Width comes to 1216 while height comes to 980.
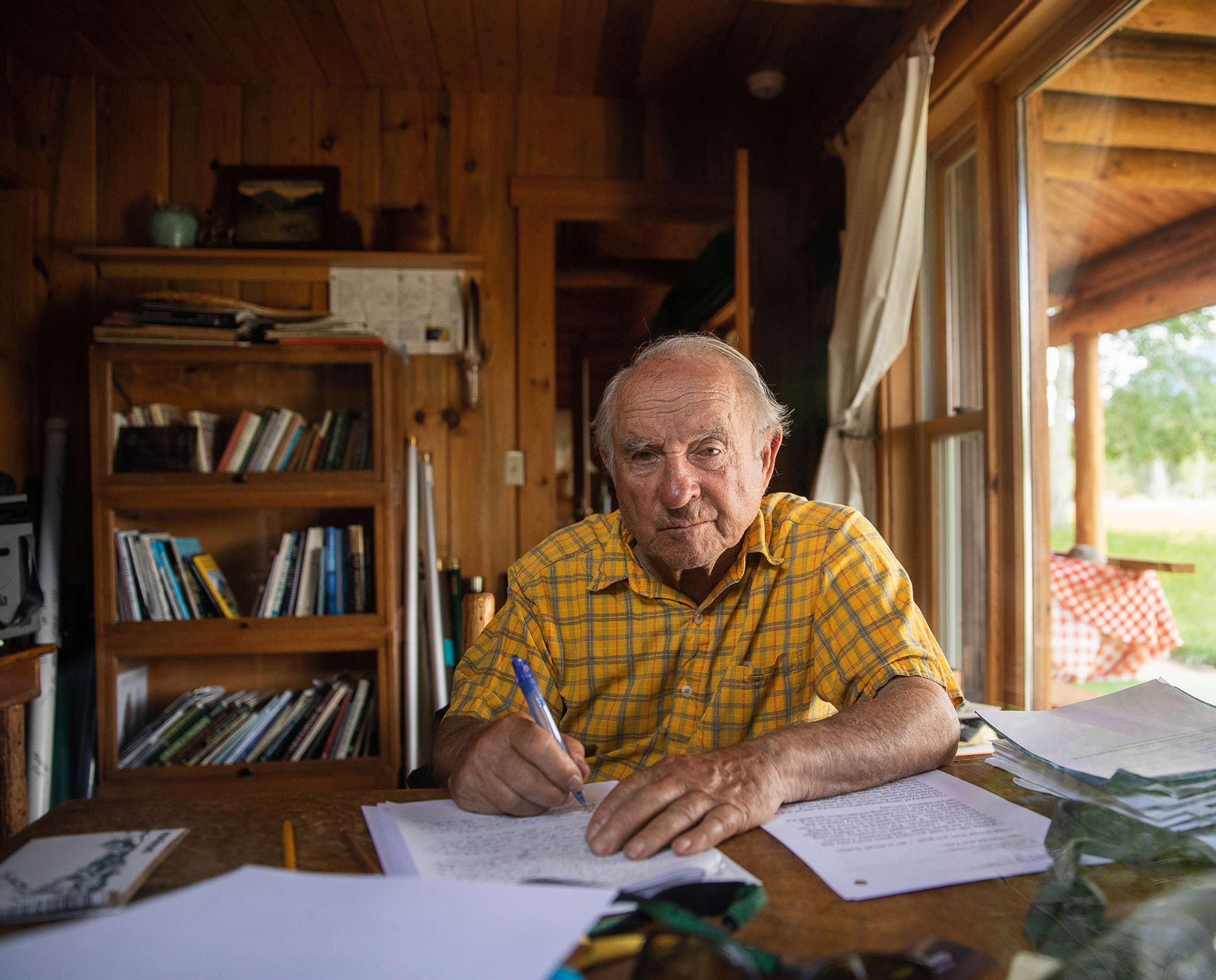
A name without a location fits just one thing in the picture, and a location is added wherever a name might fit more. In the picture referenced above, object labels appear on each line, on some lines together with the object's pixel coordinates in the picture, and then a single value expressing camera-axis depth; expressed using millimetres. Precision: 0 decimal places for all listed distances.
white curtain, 2166
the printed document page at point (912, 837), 643
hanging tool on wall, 2895
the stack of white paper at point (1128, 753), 712
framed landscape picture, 2855
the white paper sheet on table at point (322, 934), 468
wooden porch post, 1759
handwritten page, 640
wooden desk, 555
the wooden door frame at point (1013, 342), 1958
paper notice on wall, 2908
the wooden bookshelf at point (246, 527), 2432
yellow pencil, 671
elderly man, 1197
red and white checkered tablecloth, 1619
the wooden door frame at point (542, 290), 2980
